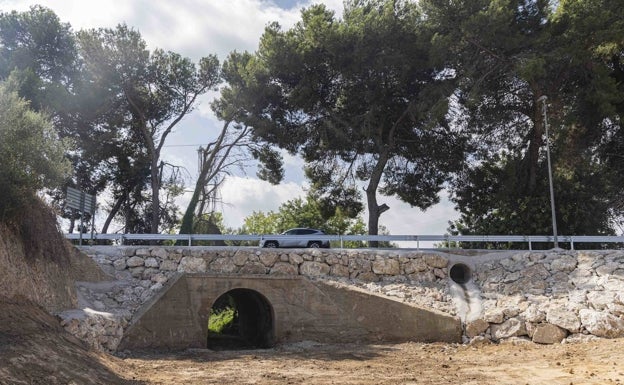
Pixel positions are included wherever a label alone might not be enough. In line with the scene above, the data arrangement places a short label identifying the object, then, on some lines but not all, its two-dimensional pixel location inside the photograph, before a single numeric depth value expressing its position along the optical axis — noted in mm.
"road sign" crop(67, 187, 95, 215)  19558
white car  21391
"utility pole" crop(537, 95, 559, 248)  20219
